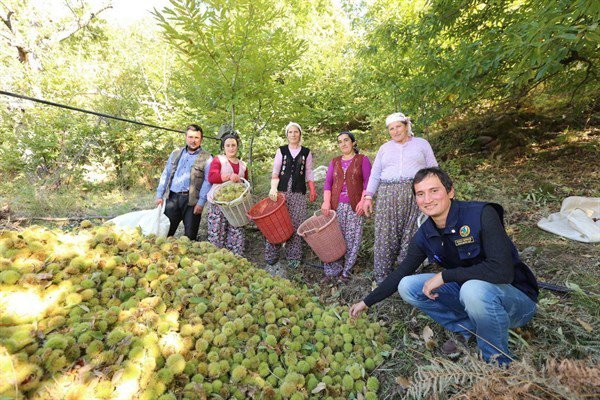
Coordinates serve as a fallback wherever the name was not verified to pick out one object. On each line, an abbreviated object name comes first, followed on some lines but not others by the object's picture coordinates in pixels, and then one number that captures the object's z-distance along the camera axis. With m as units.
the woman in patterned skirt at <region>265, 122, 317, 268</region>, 3.47
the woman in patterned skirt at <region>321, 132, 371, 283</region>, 3.16
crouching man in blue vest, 1.68
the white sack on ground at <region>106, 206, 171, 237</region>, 3.13
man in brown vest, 3.46
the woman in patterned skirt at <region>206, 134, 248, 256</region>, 3.47
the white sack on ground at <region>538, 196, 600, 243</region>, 2.98
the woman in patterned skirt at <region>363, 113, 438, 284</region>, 2.74
